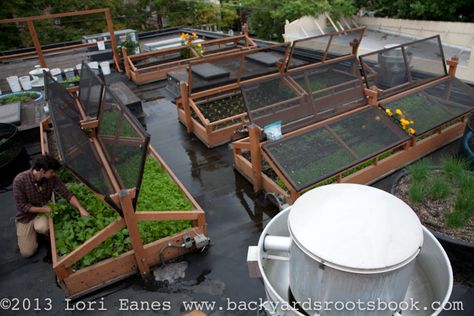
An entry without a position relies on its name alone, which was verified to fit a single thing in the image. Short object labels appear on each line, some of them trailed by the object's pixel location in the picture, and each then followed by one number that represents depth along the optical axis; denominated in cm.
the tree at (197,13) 2095
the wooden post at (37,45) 865
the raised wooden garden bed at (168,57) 959
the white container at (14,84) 880
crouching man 370
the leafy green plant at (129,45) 1091
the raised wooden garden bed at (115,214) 325
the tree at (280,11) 1358
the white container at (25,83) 902
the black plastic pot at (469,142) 474
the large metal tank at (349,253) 137
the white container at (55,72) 926
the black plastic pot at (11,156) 562
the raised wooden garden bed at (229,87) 512
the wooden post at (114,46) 988
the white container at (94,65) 988
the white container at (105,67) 1028
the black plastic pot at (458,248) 338
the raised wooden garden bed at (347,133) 434
